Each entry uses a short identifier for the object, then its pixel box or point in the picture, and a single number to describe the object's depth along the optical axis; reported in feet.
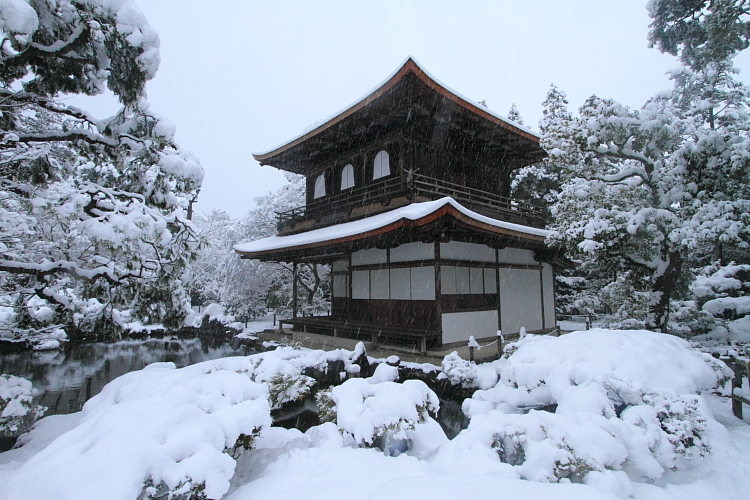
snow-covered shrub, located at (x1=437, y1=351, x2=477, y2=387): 24.43
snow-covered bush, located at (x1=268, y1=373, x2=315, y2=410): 18.58
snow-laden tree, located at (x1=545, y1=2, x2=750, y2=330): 23.56
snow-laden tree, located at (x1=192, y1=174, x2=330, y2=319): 66.12
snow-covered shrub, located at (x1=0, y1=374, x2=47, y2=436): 17.20
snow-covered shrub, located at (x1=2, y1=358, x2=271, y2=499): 9.17
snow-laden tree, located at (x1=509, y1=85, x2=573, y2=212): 63.95
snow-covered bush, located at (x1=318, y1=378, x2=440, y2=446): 13.73
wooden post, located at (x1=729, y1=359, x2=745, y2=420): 17.40
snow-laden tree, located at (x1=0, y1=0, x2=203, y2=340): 15.35
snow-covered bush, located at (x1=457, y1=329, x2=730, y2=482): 11.86
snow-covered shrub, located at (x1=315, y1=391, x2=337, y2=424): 15.64
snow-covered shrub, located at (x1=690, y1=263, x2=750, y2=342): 28.25
